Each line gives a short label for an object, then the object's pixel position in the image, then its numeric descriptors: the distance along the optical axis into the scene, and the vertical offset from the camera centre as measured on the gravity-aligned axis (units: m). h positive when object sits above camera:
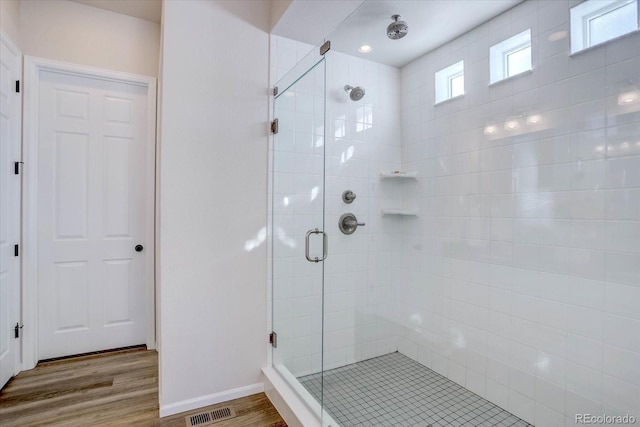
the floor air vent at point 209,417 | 1.82 -1.18
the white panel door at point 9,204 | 2.13 +0.06
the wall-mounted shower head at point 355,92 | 2.23 +0.86
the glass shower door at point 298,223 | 2.02 -0.05
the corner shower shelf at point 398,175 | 2.40 +0.30
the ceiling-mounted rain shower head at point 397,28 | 2.02 +1.19
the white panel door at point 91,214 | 2.52 -0.01
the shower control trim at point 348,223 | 2.19 -0.06
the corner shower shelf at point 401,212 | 2.38 +0.02
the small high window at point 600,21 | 1.43 +0.92
